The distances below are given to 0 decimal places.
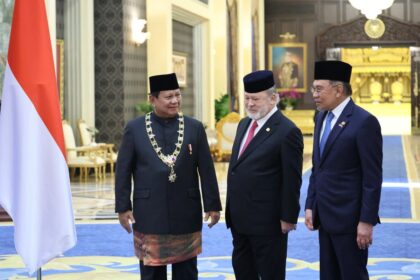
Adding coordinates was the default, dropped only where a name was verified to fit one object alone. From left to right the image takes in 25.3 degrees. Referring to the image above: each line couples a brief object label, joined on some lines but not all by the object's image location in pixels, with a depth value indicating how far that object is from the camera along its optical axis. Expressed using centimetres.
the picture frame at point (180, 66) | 1953
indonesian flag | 470
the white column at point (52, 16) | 1296
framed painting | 3022
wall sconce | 1658
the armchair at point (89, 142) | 1510
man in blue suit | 432
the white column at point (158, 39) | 1733
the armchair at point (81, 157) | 1451
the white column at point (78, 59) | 1548
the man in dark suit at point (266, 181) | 463
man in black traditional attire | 482
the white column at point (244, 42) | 2630
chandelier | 2278
